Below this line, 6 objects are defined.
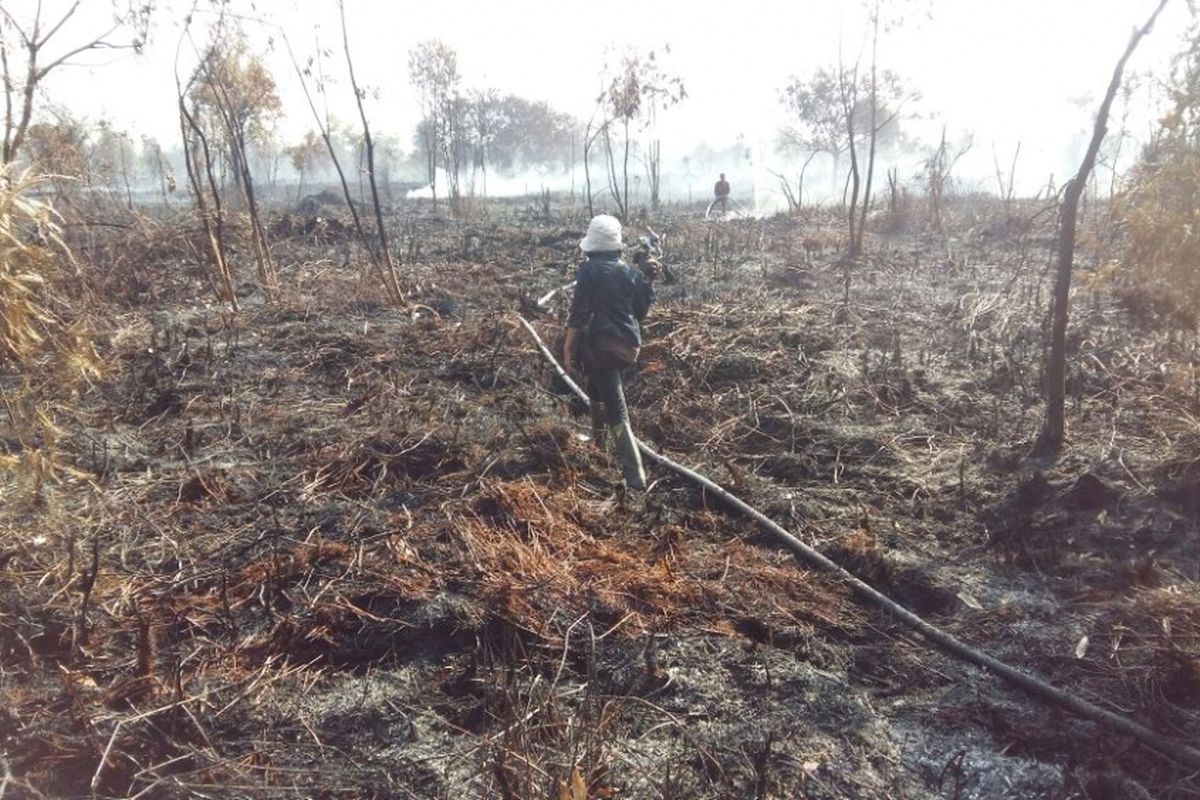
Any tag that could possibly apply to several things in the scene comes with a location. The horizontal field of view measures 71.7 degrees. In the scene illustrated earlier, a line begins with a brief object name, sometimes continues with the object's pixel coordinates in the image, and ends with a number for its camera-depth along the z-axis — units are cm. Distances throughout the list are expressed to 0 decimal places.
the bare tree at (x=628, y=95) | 1747
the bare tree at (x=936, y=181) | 1402
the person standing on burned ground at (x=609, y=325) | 479
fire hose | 263
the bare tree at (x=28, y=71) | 834
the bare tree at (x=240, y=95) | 888
